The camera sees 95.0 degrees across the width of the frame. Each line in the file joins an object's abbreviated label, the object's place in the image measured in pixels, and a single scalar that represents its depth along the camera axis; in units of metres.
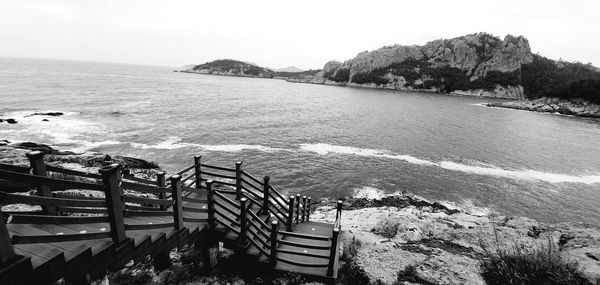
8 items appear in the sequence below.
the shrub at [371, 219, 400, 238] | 11.79
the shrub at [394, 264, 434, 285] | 7.86
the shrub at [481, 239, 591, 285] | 6.76
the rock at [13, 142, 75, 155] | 24.18
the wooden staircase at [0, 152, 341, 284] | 3.84
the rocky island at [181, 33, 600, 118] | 150.25
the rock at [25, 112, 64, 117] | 43.50
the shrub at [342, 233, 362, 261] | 8.97
